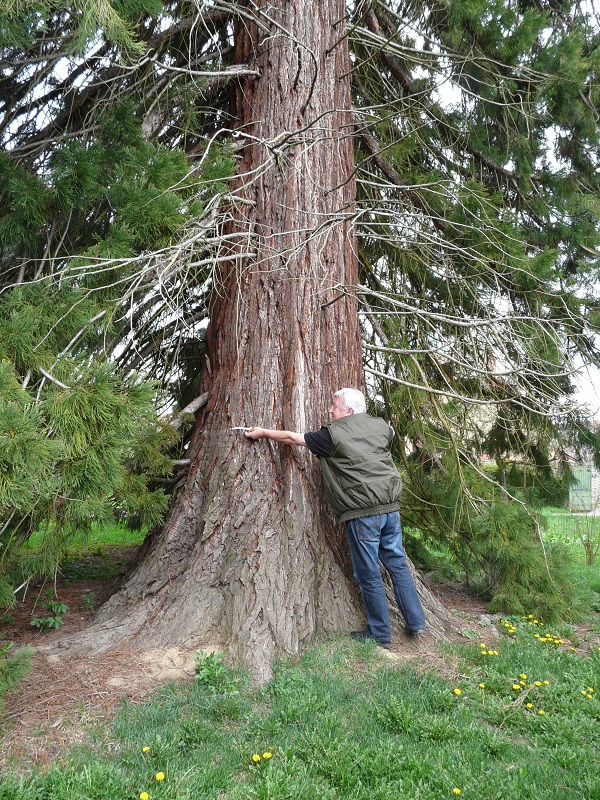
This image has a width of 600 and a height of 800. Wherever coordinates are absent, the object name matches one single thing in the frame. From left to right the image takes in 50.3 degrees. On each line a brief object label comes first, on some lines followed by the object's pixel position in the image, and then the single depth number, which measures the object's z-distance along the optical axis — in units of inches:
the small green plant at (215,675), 126.3
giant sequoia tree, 131.9
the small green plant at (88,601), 183.2
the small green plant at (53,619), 163.6
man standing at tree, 146.9
